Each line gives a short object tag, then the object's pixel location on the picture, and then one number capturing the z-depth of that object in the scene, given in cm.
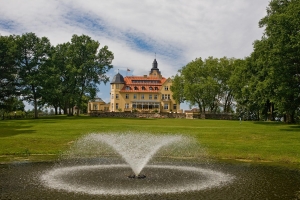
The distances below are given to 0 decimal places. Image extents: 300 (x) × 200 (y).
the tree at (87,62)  8225
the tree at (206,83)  9375
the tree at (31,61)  7312
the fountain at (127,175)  1636
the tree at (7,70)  6931
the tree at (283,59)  4484
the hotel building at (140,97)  11325
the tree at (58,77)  7350
